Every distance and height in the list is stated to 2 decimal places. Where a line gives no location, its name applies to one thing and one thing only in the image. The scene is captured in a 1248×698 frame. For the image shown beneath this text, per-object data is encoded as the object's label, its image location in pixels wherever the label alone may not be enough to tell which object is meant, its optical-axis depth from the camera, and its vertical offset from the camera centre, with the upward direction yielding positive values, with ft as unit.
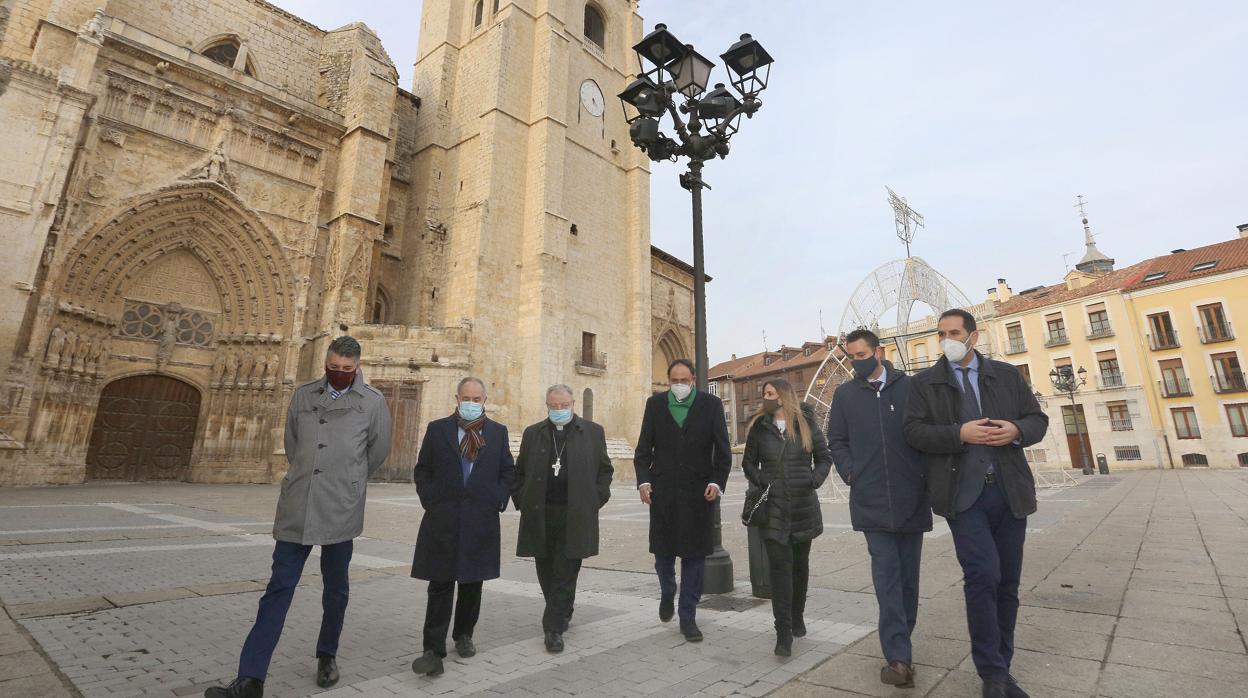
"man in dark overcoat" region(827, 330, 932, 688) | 8.30 -0.30
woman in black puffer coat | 10.24 -0.22
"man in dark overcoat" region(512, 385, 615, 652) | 10.80 -0.50
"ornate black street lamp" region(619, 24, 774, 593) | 18.33 +12.53
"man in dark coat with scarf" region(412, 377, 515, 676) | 9.14 -0.76
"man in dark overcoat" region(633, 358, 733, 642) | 11.09 -0.12
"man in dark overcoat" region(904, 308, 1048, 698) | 7.57 -0.06
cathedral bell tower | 62.59 +31.77
